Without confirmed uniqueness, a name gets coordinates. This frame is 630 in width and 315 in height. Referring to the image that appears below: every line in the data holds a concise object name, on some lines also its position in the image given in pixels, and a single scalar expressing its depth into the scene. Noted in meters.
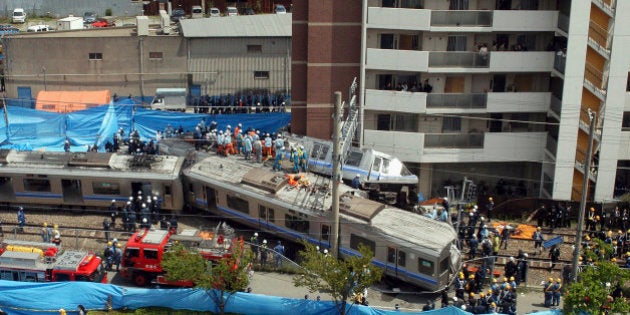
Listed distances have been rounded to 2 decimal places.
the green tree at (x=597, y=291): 26.12
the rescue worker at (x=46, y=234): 34.03
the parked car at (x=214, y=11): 71.25
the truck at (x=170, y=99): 50.28
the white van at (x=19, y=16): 75.75
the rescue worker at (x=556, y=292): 30.05
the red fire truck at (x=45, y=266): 30.30
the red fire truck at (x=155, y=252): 30.75
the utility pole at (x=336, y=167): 26.62
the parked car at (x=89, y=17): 73.39
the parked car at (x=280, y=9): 68.78
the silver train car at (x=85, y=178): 37.19
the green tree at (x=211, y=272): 27.95
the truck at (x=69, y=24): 60.94
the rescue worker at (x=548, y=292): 30.07
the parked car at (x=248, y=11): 71.13
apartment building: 36.72
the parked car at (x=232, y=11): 70.81
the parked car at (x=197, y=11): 67.50
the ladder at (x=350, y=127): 34.53
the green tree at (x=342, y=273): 27.00
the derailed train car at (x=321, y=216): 30.66
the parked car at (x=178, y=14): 71.41
